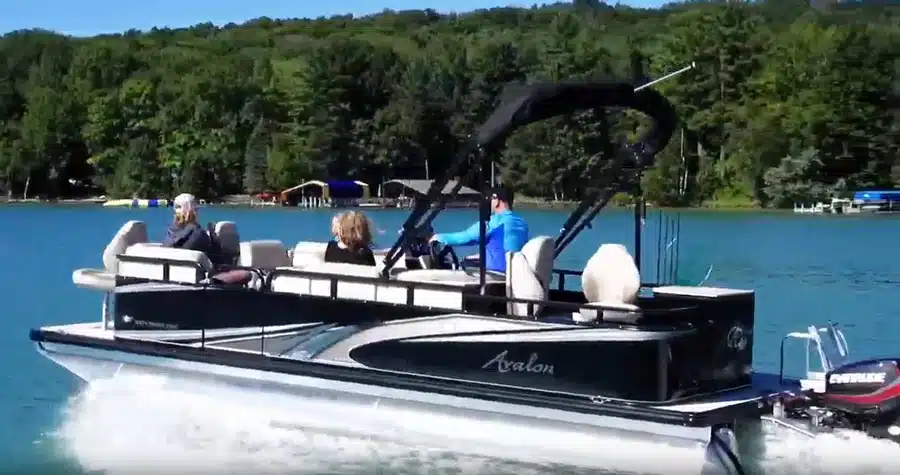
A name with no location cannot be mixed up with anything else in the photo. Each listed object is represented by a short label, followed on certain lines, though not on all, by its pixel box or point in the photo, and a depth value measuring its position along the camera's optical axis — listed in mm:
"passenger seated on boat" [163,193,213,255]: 10773
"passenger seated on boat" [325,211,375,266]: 10055
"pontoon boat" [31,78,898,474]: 8352
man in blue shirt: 9727
